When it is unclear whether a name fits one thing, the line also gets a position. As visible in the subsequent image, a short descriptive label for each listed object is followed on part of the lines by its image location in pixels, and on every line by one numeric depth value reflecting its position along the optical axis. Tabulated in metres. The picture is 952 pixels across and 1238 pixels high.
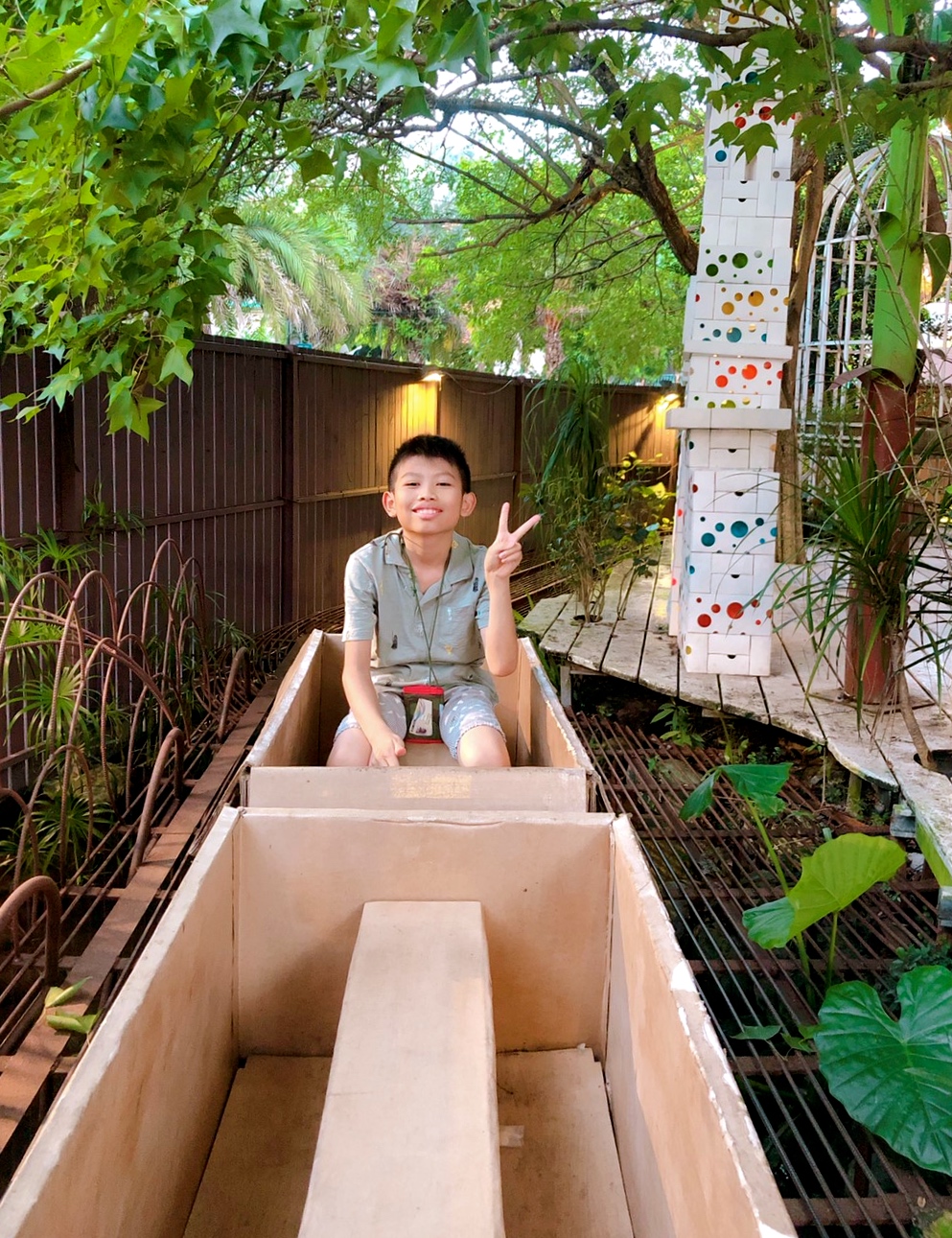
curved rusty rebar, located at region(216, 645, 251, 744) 2.99
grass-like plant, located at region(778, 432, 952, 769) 3.00
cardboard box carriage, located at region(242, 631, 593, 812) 1.69
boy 2.30
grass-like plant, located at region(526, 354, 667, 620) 5.73
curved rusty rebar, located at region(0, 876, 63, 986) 1.40
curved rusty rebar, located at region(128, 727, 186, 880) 2.00
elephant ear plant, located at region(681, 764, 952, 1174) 1.54
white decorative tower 4.33
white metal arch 7.92
